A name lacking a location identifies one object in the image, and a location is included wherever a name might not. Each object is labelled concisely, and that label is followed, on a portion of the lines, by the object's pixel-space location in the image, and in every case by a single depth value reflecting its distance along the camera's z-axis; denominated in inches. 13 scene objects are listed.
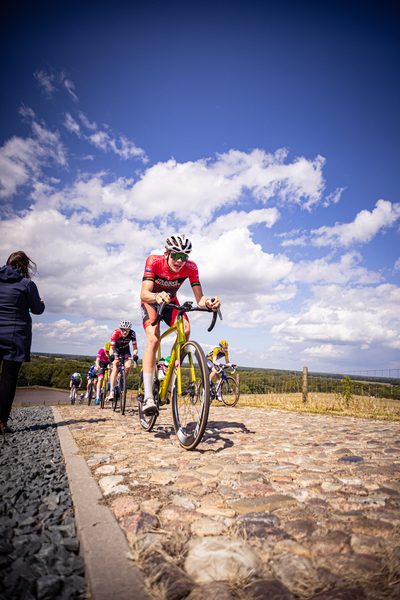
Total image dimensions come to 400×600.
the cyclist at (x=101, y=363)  458.0
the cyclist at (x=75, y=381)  837.8
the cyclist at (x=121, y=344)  341.7
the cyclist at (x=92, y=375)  593.6
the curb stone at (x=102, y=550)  43.8
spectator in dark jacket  167.8
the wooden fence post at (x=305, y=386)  450.6
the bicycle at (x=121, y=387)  318.3
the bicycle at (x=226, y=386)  453.1
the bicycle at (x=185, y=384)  132.0
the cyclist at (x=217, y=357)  449.1
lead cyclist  161.8
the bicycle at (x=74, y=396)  811.4
